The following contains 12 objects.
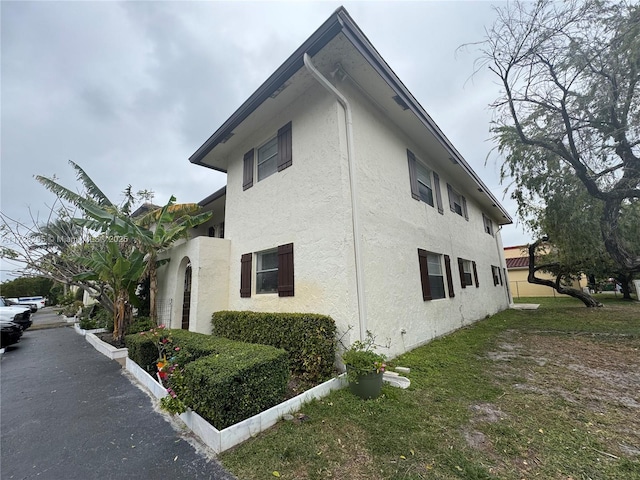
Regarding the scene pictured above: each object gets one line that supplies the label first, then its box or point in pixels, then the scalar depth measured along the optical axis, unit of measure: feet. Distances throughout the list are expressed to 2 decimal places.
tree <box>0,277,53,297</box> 108.27
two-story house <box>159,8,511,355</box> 17.40
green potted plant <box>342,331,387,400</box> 13.06
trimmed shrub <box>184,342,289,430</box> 10.42
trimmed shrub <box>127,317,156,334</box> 27.27
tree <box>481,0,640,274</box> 21.03
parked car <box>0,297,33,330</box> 31.96
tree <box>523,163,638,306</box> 29.45
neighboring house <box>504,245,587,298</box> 80.69
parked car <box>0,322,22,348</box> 30.12
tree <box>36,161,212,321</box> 24.84
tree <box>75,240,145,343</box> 26.55
